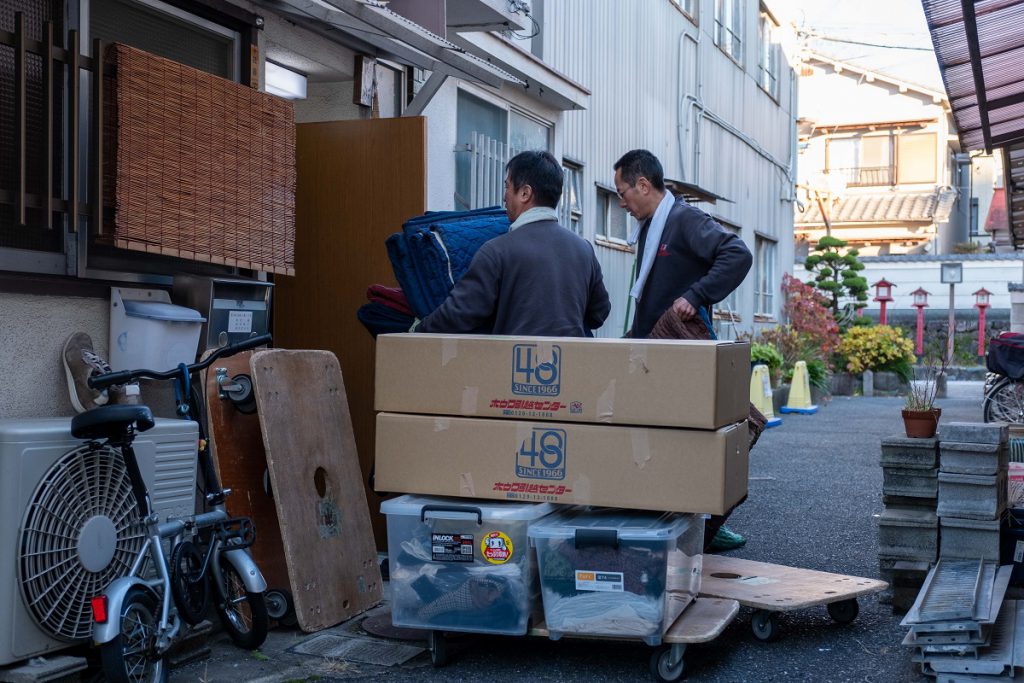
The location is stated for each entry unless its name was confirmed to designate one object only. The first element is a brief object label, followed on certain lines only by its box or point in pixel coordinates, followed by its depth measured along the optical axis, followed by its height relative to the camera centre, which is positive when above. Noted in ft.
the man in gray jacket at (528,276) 14.24 +0.74
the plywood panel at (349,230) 19.01 +1.78
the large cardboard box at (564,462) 12.71 -1.52
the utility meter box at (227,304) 15.72 +0.38
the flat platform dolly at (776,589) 14.12 -3.33
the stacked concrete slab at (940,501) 15.31 -2.31
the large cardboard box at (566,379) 12.69 -0.54
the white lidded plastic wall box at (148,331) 14.47 -0.03
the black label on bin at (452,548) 12.94 -2.51
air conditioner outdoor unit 11.34 -2.18
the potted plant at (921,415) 16.39 -1.15
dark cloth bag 37.58 -0.59
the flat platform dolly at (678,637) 12.60 -3.44
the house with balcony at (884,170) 121.60 +19.08
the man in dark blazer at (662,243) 16.37 +1.38
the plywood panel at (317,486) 14.28 -2.11
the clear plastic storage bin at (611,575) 12.42 -2.71
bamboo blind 14.33 +2.30
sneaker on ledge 13.66 -0.55
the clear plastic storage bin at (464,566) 12.84 -2.73
